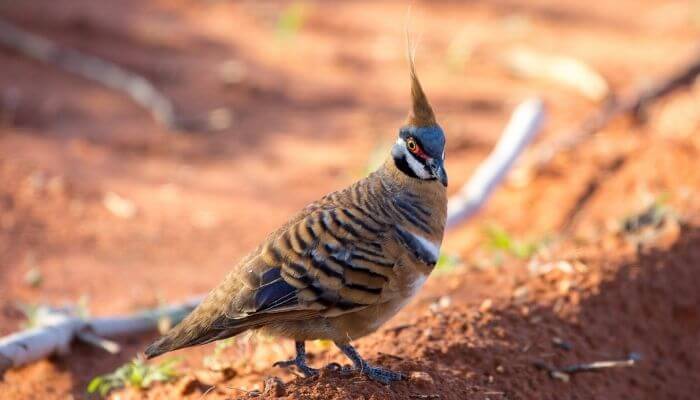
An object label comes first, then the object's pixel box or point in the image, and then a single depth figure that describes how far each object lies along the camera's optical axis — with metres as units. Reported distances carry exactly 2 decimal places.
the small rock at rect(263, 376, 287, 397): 8.08
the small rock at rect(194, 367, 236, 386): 9.30
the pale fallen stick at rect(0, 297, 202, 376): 10.32
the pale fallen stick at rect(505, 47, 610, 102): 23.05
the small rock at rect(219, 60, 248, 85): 23.81
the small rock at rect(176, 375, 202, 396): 9.23
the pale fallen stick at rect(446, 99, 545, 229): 15.41
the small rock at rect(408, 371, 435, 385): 8.44
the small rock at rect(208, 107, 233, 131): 21.72
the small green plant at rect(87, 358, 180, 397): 9.45
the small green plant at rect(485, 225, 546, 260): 12.61
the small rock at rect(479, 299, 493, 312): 10.37
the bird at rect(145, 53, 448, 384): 8.31
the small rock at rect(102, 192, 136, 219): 17.36
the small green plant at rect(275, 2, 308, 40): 23.77
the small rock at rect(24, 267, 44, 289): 14.08
